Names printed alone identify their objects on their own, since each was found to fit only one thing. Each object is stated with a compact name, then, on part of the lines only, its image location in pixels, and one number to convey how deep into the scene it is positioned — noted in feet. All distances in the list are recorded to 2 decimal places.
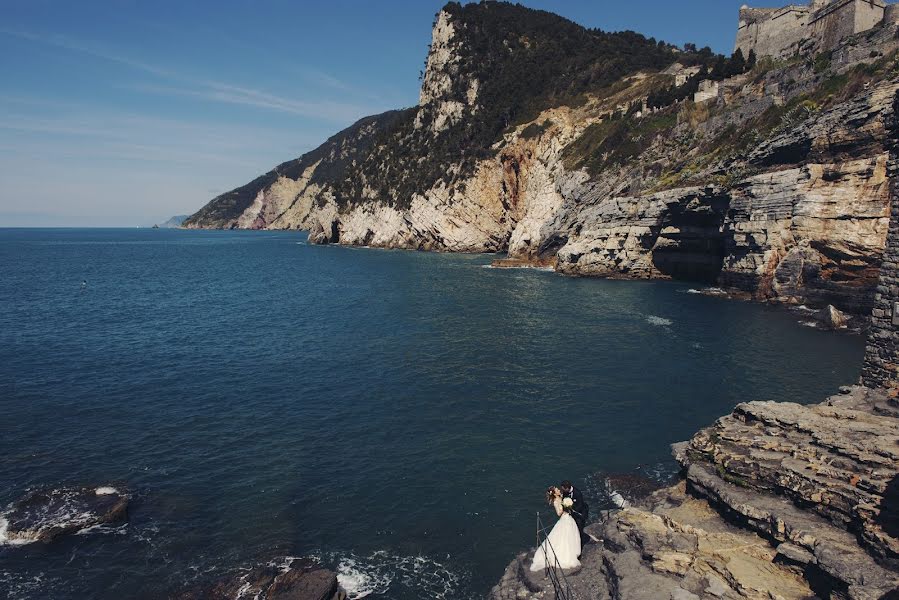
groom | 50.16
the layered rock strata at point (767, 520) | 38.75
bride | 48.08
